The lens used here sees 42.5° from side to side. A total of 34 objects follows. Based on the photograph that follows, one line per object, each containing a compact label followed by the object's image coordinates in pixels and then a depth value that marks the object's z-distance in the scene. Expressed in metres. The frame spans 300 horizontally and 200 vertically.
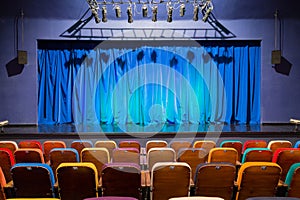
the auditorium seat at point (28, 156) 5.41
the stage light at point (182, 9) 10.05
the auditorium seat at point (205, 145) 6.64
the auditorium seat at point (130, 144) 6.89
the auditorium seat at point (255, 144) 6.71
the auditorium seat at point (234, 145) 6.69
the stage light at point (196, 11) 9.98
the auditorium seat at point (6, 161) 5.19
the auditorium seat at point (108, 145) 6.73
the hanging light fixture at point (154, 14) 9.98
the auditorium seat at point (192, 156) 5.56
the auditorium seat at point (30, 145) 6.75
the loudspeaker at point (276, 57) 11.13
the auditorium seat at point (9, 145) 6.56
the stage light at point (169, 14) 9.90
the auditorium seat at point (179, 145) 6.85
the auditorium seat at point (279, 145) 6.67
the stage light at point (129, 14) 10.06
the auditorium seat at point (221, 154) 5.43
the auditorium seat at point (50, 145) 6.71
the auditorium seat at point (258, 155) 5.37
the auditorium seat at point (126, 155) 5.50
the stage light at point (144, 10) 10.06
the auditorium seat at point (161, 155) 5.43
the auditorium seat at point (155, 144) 6.79
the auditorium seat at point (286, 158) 5.26
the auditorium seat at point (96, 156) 5.38
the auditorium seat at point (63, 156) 5.33
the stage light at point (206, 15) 9.89
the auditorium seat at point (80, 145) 6.77
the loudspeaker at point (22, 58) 10.90
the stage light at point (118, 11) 10.20
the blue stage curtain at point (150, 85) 11.81
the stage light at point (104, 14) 10.11
